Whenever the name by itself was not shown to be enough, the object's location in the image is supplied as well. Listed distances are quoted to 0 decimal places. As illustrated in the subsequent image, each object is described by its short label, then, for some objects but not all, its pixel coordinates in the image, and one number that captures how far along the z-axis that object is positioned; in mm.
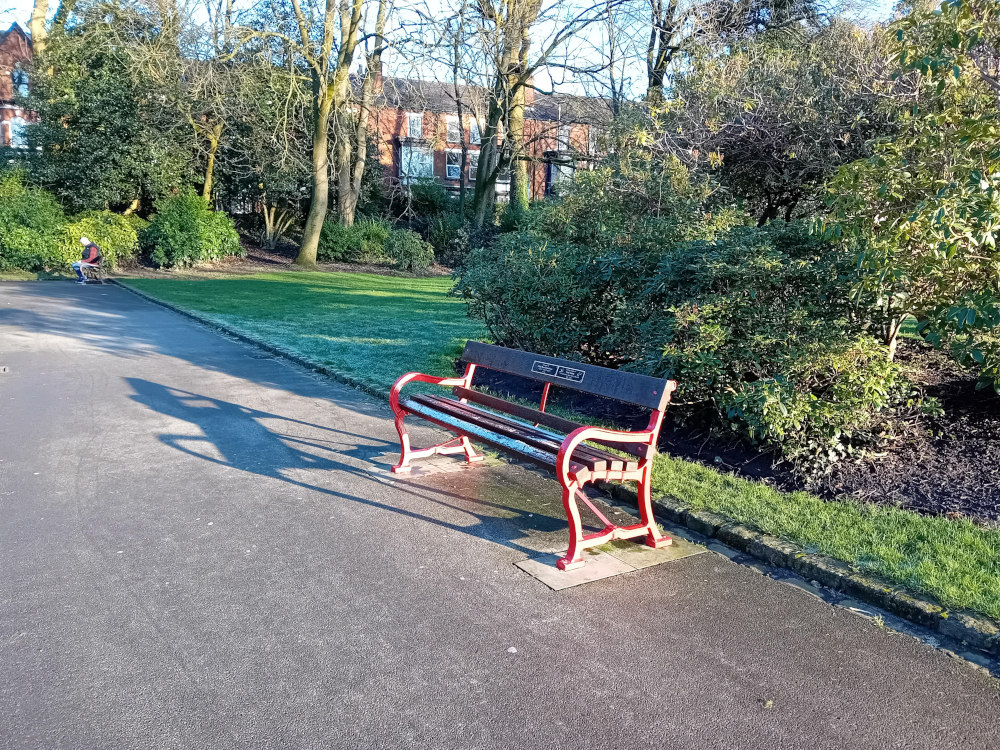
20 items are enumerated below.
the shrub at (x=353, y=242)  28862
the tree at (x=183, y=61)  23375
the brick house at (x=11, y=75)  31312
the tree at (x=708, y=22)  12289
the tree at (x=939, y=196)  4930
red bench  4348
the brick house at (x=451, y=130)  23750
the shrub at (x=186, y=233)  24375
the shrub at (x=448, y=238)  30609
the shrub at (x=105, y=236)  23297
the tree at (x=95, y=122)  24203
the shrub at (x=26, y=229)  22750
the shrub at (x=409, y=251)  28391
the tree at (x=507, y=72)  20234
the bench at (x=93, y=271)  21406
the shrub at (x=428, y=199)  33500
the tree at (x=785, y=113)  8008
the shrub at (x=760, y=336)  5668
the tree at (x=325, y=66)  24234
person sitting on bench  21438
